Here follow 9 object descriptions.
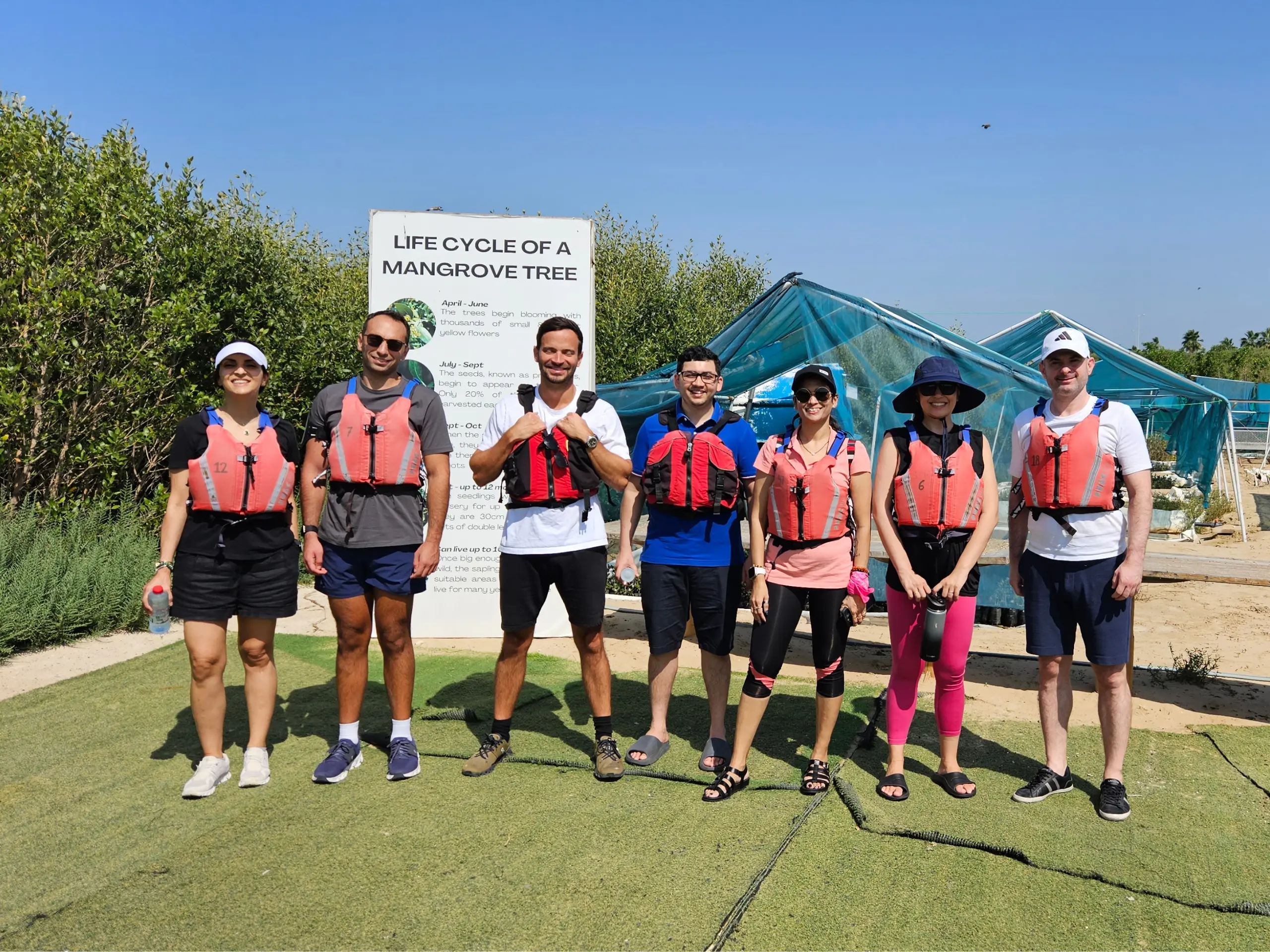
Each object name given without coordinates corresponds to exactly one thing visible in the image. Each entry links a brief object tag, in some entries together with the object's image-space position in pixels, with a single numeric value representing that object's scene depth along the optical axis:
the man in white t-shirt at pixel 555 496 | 4.31
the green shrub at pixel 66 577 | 6.82
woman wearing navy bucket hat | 4.10
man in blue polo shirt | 4.43
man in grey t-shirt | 4.27
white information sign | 7.35
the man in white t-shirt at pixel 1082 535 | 4.04
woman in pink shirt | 4.17
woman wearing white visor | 4.13
